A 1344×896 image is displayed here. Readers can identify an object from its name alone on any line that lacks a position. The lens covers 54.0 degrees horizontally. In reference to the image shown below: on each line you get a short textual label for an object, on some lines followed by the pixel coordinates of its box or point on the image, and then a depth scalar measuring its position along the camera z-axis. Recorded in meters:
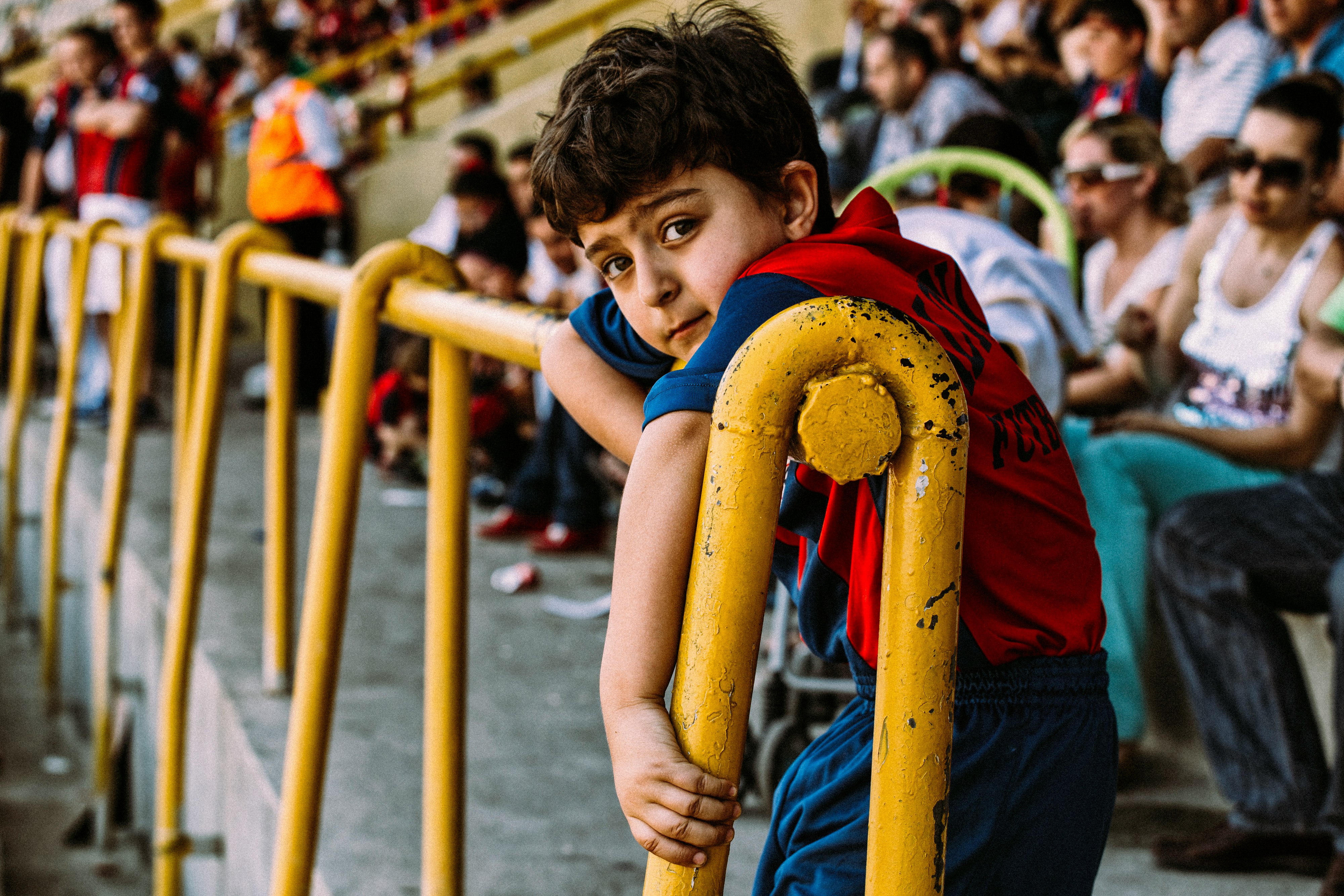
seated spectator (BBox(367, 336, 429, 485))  5.08
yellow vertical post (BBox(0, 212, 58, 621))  4.83
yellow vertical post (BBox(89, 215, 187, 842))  3.52
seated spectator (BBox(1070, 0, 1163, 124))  4.70
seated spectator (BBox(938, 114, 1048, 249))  3.54
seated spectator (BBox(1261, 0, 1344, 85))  3.61
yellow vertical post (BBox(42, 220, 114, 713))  4.25
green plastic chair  3.09
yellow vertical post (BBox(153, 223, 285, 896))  2.62
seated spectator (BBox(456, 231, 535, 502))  5.08
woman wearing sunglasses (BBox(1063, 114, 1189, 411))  3.36
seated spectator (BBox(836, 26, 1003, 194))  4.88
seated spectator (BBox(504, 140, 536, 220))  6.24
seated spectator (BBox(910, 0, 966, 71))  5.72
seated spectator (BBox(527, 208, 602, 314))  4.99
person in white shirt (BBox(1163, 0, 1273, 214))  3.93
